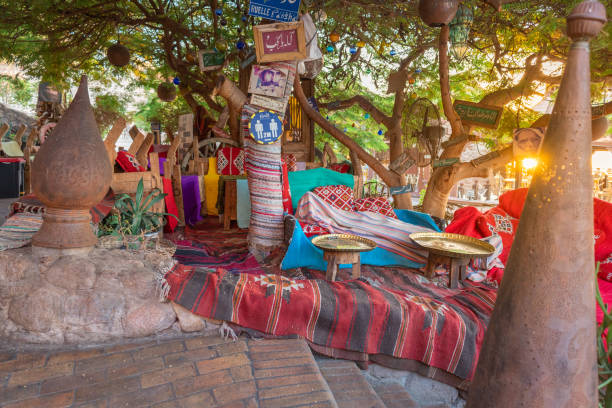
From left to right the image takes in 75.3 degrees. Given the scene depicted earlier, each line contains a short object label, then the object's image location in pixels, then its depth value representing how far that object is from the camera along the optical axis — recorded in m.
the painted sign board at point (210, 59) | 5.81
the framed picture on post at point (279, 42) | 3.79
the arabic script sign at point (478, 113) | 5.00
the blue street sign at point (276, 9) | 3.78
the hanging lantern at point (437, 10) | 3.52
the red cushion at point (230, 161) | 7.21
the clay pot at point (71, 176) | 2.25
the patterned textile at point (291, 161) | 6.95
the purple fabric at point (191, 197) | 6.26
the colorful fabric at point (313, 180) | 5.15
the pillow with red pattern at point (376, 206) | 4.84
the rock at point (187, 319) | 2.36
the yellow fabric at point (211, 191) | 6.88
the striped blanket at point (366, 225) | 4.21
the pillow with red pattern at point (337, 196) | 4.87
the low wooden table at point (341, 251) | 3.46
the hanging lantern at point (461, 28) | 4.33
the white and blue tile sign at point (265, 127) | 4.12
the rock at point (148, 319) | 2.26
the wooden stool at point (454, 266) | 3.59
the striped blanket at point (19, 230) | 2.55
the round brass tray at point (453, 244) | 3.50
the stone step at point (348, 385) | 2.03
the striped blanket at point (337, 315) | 2.44
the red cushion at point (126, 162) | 4.06
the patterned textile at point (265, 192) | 4.25
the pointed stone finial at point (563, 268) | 0.92
